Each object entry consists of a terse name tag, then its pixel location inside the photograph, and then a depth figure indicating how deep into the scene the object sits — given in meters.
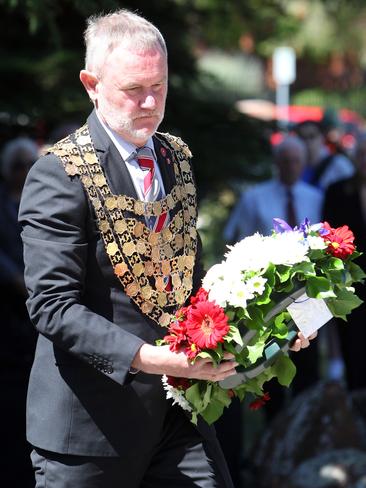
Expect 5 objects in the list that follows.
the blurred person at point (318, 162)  18.58
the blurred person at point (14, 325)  10.94
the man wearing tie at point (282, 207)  15.26
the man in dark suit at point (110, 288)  5.91
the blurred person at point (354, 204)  15.27
